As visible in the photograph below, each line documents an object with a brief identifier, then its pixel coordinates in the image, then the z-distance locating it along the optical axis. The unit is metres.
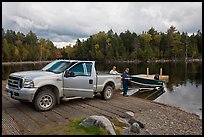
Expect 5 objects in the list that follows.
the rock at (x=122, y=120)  5.26
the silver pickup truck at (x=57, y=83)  5.39
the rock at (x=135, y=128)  4.69
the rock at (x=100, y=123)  4.10
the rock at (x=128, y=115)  5.69
